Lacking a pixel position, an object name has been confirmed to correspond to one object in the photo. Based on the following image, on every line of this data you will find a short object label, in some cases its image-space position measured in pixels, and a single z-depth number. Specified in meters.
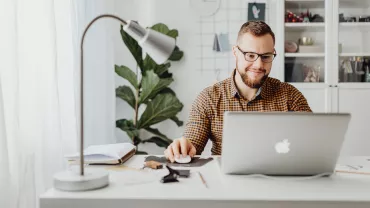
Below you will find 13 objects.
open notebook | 1.49
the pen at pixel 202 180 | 1.21
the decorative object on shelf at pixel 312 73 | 3.54
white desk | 1.06
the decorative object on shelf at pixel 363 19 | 3.55
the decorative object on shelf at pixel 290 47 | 3.56
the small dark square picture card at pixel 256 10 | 3.63
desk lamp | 1.13
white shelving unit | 3.45
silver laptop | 1.17
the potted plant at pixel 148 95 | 3.21
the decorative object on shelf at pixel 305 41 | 3.58
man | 2.02
